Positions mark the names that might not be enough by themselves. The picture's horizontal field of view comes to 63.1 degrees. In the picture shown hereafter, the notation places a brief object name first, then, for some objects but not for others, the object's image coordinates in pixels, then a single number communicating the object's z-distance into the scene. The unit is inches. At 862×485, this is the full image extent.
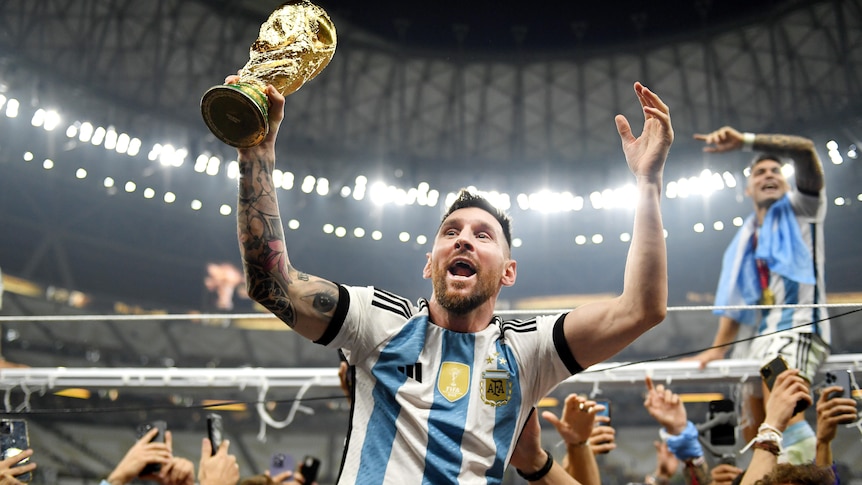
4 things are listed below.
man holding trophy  68.4
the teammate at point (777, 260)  151.6
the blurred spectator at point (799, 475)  81.0
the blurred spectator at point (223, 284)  560.7
